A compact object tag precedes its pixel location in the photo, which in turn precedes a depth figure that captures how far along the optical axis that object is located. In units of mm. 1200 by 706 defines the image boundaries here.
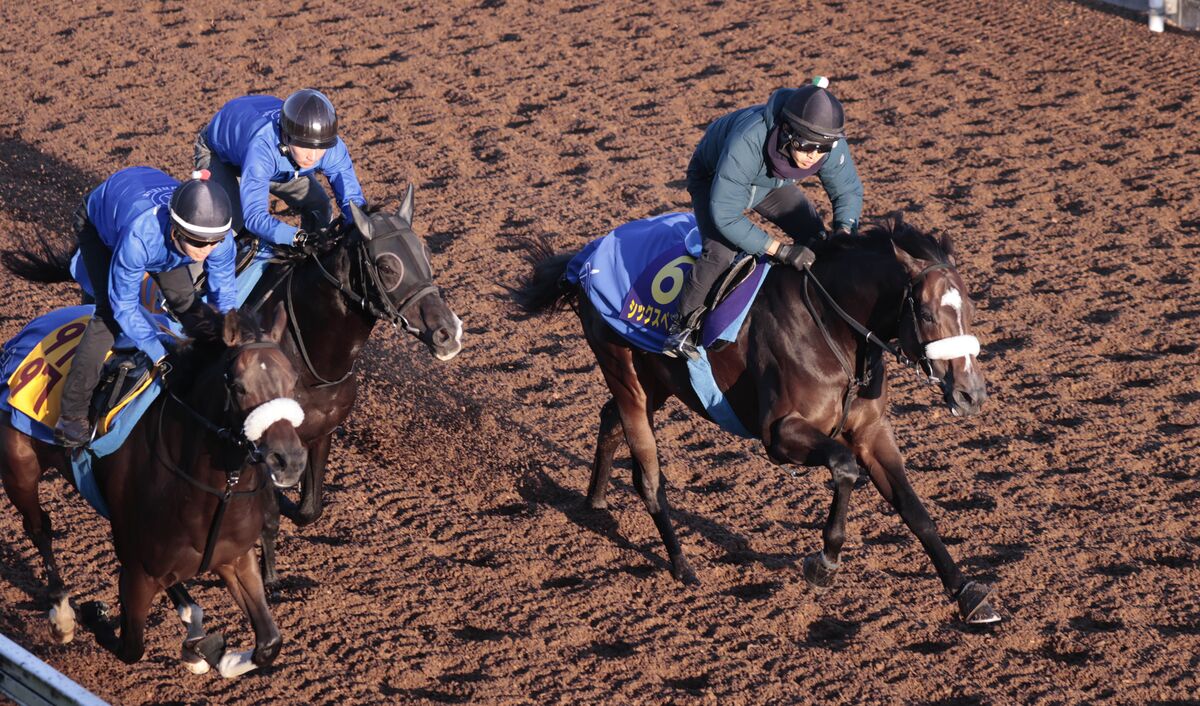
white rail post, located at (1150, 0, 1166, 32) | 24766
